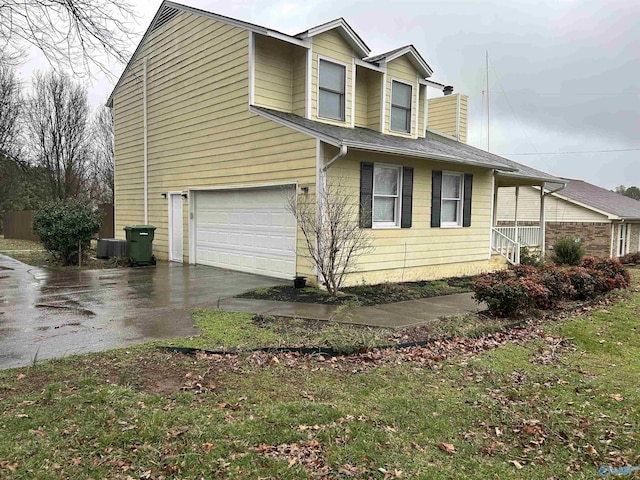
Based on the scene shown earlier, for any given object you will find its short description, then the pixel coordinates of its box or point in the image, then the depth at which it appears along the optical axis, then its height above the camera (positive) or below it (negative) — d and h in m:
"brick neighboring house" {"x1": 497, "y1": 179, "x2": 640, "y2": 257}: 24.55 +0.36
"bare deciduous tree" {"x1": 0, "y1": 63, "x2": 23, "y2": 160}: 23.66 +5.66
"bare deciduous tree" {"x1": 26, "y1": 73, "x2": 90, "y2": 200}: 27.45 +5.23
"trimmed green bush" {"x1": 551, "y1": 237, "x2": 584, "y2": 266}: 15.98 -0.98
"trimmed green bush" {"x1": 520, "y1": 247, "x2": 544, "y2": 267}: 14.94 -1.14
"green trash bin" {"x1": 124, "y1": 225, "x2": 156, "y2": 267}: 13.83 -0.82
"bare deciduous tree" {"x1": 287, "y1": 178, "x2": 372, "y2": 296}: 9.51 -0.21
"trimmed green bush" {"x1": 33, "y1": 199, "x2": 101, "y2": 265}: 13.58 -0.36
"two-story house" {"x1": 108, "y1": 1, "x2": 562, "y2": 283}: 10.89 +1.69
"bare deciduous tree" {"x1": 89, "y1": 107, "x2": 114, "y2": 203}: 33.22 +4.29
